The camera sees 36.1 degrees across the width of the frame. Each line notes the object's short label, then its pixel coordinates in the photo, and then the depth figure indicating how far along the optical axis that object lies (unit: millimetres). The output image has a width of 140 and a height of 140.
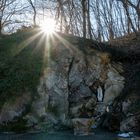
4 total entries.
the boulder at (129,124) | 6852
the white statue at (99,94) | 7947
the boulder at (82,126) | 6770
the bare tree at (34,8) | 16578
